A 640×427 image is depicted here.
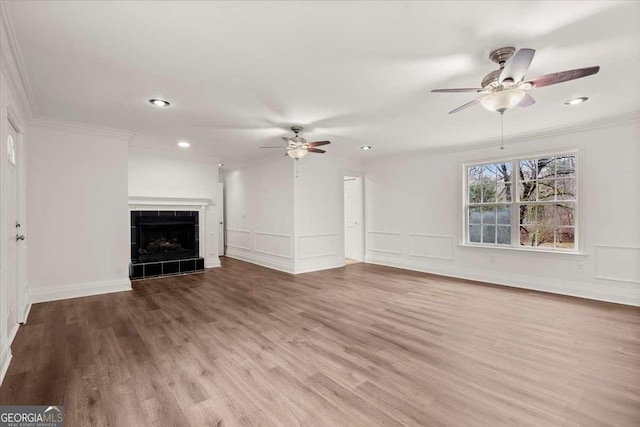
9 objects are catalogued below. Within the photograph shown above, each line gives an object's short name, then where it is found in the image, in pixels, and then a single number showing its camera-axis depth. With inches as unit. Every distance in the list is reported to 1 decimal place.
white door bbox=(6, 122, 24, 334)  117.6
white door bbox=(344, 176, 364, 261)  301.0
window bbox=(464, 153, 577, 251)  186.4
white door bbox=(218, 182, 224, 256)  337.4
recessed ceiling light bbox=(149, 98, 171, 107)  133.9
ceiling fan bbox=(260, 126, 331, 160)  172.9
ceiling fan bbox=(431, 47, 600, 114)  82.1
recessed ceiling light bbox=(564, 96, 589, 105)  134.3
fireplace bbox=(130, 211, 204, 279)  231.1
